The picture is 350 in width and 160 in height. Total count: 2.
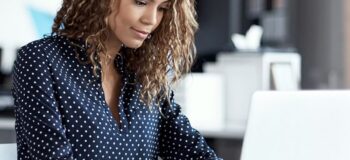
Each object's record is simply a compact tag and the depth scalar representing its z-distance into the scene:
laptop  1.81
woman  1.73
